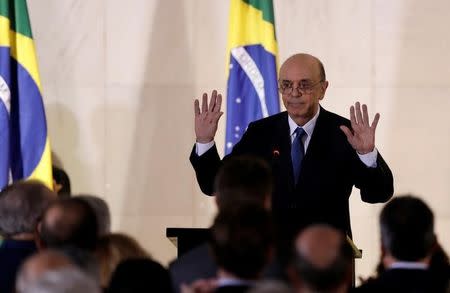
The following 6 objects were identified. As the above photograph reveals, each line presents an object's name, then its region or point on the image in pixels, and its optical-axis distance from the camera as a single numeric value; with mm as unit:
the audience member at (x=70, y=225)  9375
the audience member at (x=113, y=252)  9820
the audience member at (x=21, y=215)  10531
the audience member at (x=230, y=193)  9344
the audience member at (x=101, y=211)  10616
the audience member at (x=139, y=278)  8914
